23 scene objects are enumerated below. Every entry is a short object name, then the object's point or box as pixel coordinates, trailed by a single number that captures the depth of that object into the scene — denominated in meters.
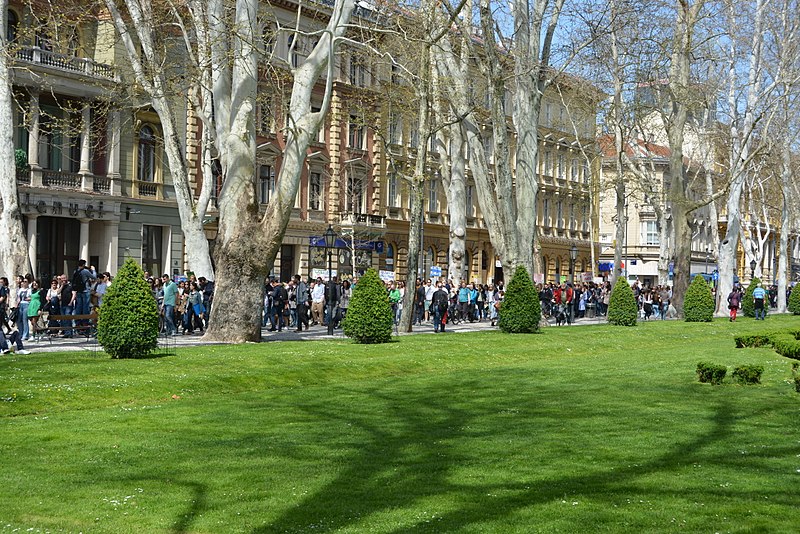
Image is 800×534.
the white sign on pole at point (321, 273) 39.01
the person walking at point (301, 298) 31.98
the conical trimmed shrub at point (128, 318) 18.88
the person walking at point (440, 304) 31.59
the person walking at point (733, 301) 43.88
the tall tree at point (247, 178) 23.14
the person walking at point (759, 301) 45.59
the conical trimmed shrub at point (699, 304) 41.53
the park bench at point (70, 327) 22.78
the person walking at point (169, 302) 27.22
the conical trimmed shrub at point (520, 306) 29.31
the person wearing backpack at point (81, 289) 26.61
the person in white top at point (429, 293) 39.00
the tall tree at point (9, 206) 25.00
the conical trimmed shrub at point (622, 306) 38.06
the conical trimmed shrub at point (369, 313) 24.67
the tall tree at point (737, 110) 45.22
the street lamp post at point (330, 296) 30.17
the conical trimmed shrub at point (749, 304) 50.41
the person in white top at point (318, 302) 34.50
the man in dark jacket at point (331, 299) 30.22
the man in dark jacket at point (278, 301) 32.03
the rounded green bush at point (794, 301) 56.29
